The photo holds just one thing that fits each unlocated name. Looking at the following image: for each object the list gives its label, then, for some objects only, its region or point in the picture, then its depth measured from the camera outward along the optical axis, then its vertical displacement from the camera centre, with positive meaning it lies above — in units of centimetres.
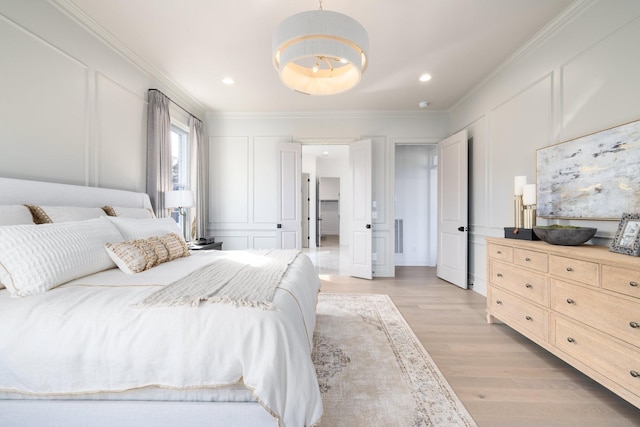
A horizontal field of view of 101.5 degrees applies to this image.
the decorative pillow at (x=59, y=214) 171 -1
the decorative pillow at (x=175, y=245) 211 -27
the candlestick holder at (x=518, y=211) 264 +3
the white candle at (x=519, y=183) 263 +31
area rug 149 -115
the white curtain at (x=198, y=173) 411 +66
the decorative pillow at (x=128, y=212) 233 +1
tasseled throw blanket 116 -38
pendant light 162 +111
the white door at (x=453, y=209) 391 +7
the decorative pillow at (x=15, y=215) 152 -1
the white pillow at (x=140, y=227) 202 -12
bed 103 -58
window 403 +83
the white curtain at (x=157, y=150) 318 +78
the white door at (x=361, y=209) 446 +8
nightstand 342 -46
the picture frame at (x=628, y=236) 155 -14
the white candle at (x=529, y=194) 253 +19
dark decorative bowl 192 -16
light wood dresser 144 -62
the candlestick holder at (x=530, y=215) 253 -1
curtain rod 339 +157
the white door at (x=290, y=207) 462 +10
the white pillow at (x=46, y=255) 124 -22
